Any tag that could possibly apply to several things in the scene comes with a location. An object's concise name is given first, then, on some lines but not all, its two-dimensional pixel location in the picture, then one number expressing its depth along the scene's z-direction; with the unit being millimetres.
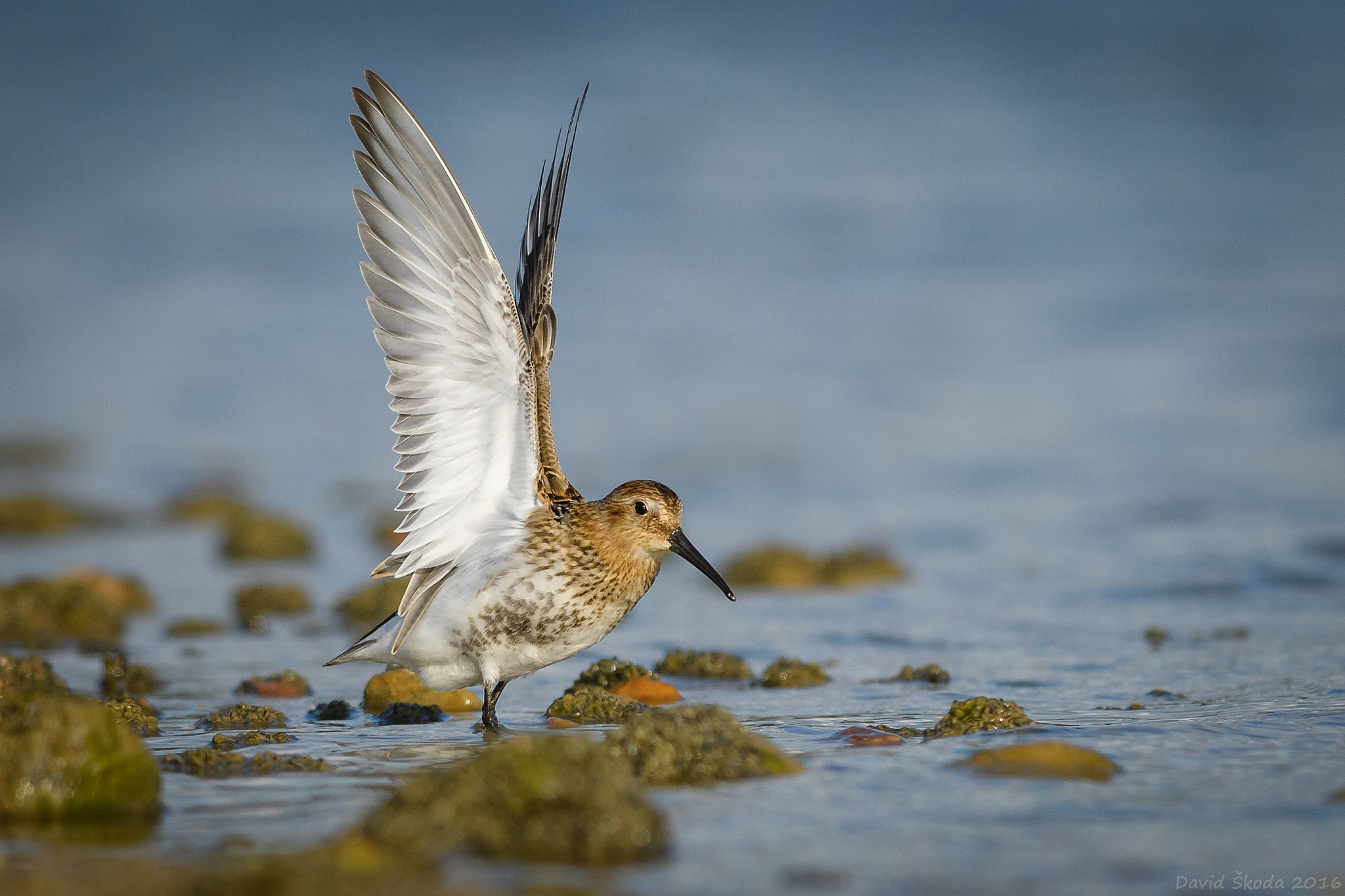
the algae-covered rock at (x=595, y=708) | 11125
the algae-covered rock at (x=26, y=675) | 11328
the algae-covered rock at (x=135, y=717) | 10547
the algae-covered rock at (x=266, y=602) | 16312
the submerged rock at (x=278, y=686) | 12531
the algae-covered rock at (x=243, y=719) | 10992
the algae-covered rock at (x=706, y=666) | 13125
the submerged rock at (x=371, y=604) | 15719
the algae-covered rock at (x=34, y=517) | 21500
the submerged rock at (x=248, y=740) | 9922
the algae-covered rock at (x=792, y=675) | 12742
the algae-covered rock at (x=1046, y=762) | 8578
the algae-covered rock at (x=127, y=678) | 12742
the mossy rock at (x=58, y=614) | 14852
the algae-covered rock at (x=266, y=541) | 19484
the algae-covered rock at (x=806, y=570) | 18000
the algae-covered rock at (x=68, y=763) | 7684
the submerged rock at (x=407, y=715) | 11602
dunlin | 11047
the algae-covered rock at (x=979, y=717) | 9906
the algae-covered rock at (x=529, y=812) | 6934
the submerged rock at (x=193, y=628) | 15477
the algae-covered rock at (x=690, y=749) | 8617
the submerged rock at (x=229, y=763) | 9125
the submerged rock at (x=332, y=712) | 11602
